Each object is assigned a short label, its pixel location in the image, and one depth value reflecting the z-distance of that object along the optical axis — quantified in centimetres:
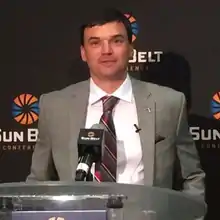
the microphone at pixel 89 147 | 165
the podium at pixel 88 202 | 142
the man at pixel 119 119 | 217
